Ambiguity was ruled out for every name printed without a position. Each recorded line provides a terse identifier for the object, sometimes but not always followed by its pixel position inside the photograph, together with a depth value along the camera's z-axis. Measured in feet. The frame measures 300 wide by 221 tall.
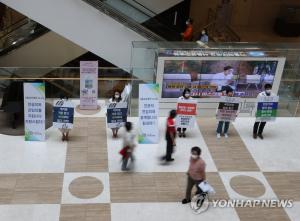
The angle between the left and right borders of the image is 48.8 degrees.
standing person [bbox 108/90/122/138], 24.05
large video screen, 25.82
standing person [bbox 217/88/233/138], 24.80
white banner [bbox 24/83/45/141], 22.69
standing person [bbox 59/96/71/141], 23.29
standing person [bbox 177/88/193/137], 23.83
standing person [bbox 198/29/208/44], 31.10
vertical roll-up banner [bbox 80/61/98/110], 26.21
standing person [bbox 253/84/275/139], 25.17
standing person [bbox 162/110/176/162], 21.13
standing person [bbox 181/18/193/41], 31.57
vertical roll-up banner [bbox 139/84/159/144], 23.49
